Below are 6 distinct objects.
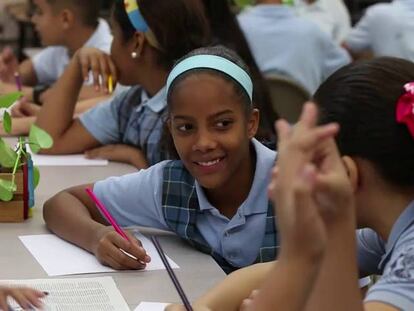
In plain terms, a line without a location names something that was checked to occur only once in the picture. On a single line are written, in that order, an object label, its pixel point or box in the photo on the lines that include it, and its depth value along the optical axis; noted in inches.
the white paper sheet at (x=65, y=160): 156.9
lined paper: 89.1
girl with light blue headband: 106.0
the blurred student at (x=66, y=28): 211.3
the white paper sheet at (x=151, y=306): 90.1
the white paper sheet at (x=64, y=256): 102.4
